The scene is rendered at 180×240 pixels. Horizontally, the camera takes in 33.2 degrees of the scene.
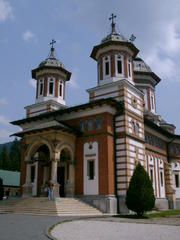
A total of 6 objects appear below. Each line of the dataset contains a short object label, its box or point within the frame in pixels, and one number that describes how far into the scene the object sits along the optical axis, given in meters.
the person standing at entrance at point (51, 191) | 21.85
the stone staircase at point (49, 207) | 20.03
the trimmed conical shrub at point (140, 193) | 20.14
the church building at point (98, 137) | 23.91
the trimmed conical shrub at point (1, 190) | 27.09
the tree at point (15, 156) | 79.89
